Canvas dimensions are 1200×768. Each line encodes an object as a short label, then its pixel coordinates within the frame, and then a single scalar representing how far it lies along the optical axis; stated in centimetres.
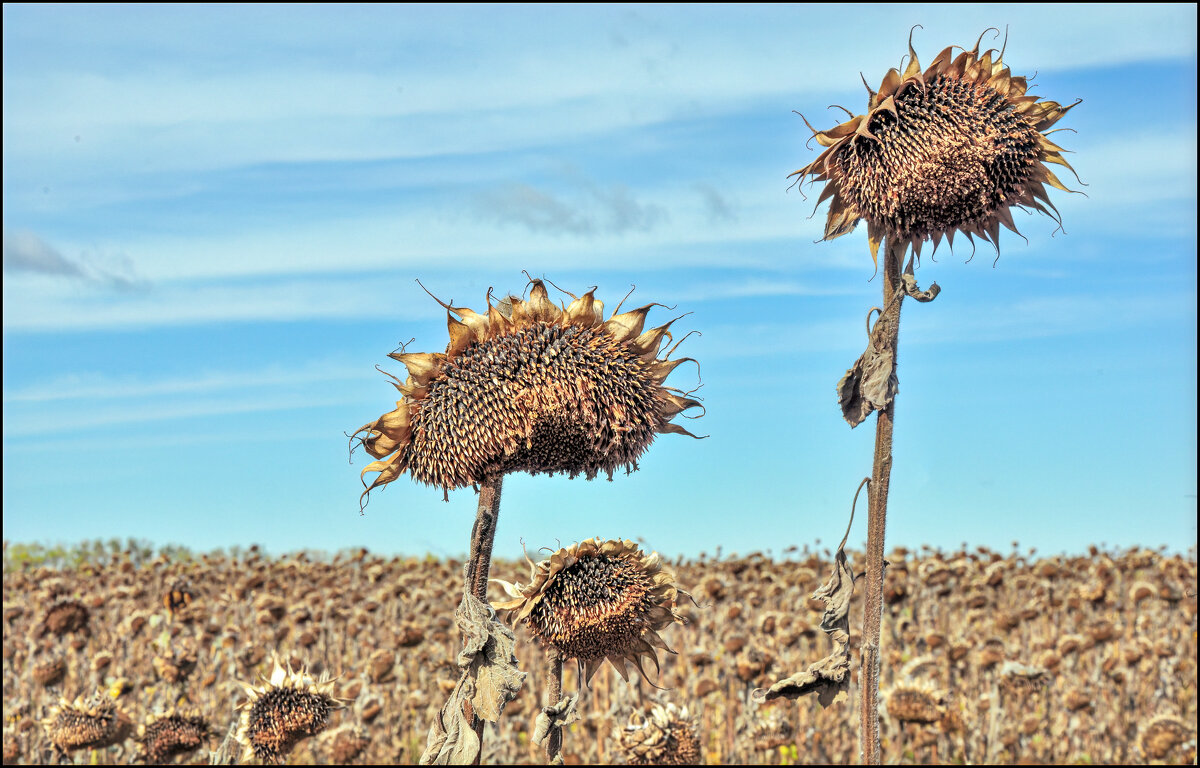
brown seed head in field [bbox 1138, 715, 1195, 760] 889
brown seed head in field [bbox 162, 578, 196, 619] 967
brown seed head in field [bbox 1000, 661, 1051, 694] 885
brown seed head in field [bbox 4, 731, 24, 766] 838
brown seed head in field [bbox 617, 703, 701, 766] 565
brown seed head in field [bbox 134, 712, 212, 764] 613
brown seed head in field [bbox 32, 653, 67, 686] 812
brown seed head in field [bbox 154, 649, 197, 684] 757
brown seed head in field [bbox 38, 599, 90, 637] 908
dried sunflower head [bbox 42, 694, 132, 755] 647
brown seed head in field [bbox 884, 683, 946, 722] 736
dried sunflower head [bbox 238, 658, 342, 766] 504
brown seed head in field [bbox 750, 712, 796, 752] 754
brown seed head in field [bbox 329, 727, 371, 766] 726
